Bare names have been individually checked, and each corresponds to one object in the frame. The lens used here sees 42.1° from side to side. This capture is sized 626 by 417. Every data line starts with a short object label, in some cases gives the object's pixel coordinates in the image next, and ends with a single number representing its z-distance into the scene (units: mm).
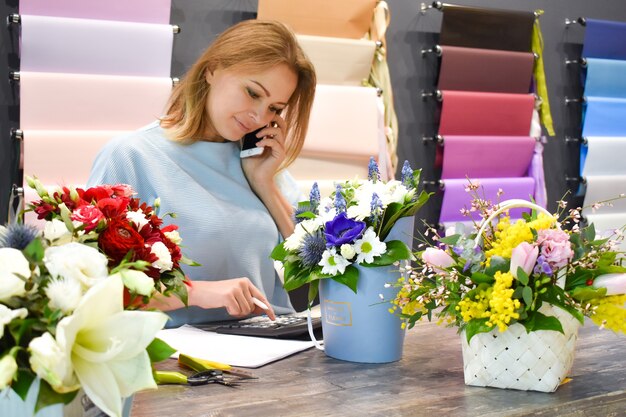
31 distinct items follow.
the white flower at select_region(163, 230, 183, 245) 1323
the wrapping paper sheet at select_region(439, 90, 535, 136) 3990
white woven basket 1453
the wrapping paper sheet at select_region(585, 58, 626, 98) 4391
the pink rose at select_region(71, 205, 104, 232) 1073
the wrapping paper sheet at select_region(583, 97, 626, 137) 4414
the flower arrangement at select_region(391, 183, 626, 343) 1421
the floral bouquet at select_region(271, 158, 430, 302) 1627
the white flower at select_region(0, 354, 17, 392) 782
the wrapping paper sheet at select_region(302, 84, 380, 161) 3568
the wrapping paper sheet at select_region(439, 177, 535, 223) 3957
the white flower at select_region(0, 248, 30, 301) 809
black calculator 1845
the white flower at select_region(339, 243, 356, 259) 1616
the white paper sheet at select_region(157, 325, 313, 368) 1617
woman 2312
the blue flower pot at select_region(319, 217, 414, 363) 1638
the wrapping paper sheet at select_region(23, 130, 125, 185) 3000
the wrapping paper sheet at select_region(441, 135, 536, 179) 4000
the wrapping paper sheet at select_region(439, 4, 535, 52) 3969
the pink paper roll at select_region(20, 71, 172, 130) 3041
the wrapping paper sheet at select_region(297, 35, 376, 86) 3576
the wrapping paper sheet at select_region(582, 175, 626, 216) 4402
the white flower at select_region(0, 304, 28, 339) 803
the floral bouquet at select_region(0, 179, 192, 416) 795
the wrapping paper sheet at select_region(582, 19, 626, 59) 4344
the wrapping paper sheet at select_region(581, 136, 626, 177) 4398
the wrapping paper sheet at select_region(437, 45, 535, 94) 3992
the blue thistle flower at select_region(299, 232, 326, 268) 1657
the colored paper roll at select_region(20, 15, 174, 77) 3047
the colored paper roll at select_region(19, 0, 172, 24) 3061
